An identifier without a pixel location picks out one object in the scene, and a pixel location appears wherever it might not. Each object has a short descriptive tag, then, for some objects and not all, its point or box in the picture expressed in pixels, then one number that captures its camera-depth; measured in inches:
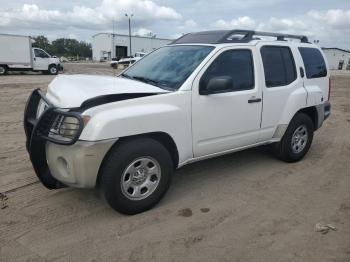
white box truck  1014.5
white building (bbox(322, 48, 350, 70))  3462.1
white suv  138.5
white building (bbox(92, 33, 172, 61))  2898.6
